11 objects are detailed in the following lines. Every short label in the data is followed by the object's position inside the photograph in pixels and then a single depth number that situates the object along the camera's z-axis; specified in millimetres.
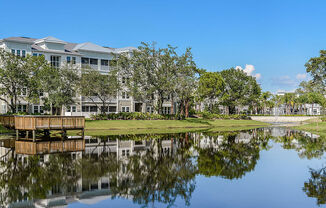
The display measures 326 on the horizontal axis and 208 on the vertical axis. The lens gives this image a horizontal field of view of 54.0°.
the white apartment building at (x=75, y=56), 52125
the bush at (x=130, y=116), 46875
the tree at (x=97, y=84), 45906
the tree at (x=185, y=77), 48531
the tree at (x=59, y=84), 39938
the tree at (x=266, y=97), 103569
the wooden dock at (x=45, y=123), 26078
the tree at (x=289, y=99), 108750
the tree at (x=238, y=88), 71706
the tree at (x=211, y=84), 61156
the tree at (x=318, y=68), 56719
